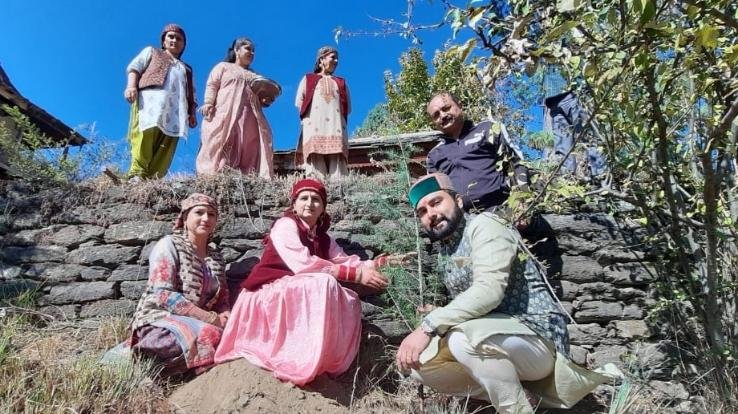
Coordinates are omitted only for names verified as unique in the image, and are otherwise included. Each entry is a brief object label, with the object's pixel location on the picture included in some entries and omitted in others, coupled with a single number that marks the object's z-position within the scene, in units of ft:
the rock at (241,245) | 15.94
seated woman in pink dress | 11.19
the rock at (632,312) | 14.39
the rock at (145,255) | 15.88
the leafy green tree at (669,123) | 6.93
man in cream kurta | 9.25
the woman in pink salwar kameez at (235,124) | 18.76
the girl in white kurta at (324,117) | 19.85
